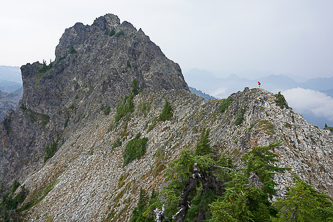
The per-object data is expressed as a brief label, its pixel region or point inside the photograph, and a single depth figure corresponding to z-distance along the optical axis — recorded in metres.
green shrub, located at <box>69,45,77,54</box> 124.81
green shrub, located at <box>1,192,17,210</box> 58.50
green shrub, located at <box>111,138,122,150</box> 45.09
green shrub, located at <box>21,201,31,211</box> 55.01
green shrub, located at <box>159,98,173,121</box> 39.36
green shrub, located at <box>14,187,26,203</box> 60.25
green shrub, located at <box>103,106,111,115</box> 72.15
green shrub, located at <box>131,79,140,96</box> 69.18
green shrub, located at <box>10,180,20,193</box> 75.34
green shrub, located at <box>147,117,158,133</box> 41.00
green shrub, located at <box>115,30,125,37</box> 106.25
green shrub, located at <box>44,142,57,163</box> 84.85
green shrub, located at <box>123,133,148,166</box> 36.59
